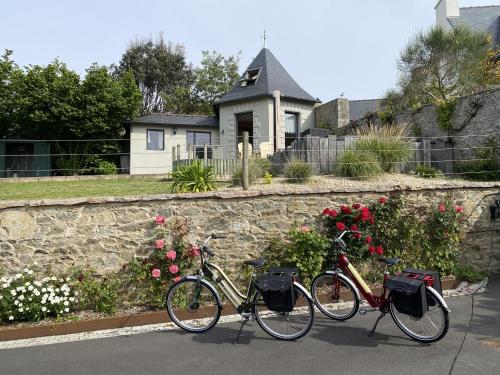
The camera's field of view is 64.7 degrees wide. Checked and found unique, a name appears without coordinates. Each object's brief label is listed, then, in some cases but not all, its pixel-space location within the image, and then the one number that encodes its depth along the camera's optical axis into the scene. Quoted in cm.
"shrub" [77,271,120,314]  479
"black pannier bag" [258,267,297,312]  396
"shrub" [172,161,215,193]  716
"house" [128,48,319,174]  1838
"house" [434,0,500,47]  2095
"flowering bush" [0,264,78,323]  447
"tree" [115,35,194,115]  3036
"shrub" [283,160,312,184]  761
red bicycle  382
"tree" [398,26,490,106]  1265
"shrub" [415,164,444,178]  834
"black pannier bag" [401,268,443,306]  384
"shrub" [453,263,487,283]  593
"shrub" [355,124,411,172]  833
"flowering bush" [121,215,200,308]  490
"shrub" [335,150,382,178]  774
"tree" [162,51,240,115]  2962
